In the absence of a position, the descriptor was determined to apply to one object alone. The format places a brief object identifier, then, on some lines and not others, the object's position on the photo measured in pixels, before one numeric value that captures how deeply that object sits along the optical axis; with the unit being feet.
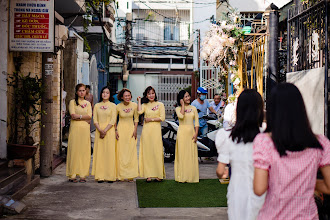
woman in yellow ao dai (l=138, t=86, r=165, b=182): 29.78
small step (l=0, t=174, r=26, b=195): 22.04
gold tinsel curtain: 27.73
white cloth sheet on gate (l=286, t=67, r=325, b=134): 18.10
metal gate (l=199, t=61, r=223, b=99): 64.18
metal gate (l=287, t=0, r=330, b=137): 17.52
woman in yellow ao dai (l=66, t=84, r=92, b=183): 29.22
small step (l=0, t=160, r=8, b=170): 24.79
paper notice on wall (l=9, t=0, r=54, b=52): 26.40
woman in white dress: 11.52
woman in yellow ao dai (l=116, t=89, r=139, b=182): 29.81
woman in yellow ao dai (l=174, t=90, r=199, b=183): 29.60
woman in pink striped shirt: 9.19
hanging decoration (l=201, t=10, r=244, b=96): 29.76
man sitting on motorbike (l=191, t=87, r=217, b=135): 38.58
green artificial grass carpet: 23.54
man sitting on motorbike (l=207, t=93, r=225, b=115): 42.29
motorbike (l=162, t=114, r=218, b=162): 36.19
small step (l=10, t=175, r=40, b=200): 23.08
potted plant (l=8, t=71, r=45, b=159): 27.09
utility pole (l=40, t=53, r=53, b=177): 29.48
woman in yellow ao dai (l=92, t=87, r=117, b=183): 29.48
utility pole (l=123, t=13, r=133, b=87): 88.69
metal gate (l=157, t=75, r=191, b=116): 97.35
